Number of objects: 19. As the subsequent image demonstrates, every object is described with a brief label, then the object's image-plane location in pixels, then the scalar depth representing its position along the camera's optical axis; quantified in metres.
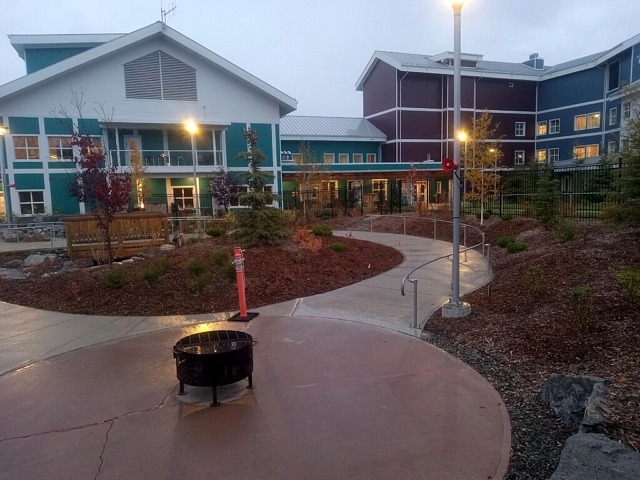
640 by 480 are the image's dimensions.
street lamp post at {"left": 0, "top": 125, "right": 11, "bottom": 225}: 22.93
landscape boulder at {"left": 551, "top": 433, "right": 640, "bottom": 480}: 2.87
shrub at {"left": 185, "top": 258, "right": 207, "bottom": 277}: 9.62
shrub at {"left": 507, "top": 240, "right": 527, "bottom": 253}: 11.92
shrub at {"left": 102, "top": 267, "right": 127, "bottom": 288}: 9.16
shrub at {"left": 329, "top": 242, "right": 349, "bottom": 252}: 12.76
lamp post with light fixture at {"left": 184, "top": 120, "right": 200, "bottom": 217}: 19.62
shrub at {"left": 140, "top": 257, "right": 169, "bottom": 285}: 9.23
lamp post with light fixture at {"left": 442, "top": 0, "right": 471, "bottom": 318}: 6.63
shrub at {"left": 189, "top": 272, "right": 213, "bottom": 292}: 8.96
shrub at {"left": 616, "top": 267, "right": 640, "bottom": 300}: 5.57
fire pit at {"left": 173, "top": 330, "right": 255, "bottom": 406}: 4.51
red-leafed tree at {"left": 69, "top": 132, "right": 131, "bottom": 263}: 10.68
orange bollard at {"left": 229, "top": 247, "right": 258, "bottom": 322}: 7.26
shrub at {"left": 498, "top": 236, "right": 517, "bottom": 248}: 12.48
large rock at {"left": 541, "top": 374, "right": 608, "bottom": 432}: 3.61
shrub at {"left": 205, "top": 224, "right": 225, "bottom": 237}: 15.58
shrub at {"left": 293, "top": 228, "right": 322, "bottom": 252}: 12.01
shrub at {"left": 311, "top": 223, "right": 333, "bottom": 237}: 15.70
